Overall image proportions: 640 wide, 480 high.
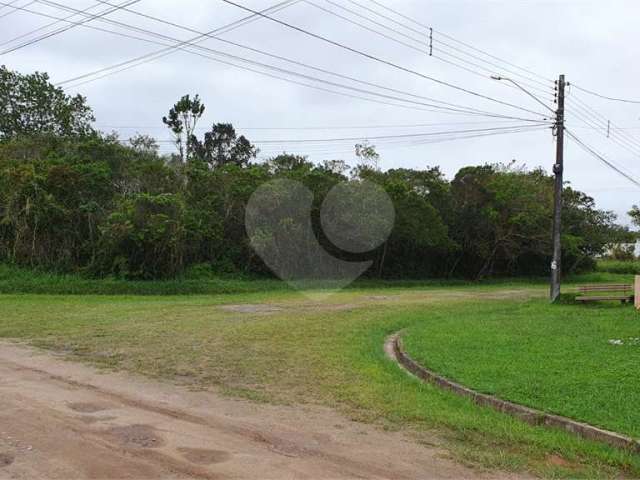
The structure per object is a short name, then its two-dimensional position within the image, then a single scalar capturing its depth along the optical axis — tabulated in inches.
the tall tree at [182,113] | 1691.7
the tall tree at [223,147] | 2105.1
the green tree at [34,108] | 1599.4
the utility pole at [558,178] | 876.0
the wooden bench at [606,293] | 856.9
